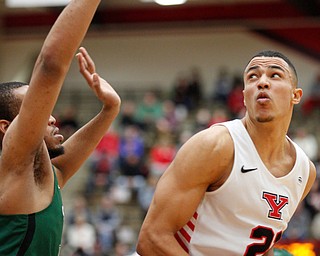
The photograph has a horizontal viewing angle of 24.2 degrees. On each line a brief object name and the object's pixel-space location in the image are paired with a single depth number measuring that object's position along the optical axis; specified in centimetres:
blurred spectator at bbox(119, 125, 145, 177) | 1767
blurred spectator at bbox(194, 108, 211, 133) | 1873
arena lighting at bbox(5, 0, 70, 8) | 1656
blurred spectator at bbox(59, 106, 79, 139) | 1962
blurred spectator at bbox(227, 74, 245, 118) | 1909
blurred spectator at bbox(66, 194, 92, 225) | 1614
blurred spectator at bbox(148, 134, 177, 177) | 1742
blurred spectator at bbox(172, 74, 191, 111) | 2109
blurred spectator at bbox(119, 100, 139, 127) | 1986
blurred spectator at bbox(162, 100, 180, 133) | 1947
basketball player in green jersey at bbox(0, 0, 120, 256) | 332
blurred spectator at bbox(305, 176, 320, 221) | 1523
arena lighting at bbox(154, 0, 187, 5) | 1943
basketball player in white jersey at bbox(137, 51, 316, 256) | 427
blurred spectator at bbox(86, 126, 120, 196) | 1825
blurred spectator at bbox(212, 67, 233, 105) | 2089
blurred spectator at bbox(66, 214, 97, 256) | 1548
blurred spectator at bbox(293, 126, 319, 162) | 1732
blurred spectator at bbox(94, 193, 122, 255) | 1595
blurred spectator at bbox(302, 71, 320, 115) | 2045
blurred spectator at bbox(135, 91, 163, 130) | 1990
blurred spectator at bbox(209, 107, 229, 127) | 1834
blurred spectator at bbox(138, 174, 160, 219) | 1681
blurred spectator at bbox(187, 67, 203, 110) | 2120
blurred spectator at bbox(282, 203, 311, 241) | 1439
